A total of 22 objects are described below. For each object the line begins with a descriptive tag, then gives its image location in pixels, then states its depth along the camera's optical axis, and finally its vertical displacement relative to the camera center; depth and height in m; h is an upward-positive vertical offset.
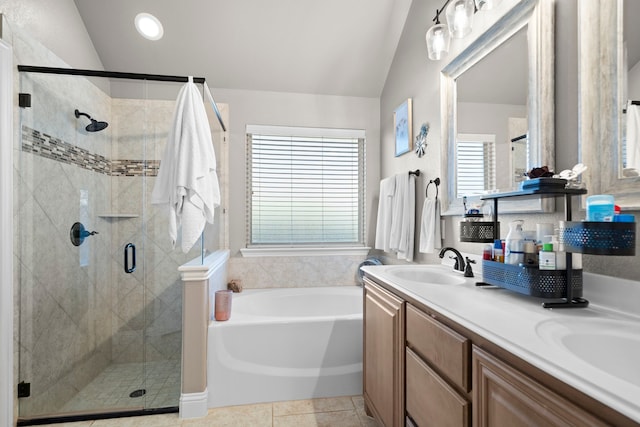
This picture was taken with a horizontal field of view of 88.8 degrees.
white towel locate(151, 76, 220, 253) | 1.80 +0.23
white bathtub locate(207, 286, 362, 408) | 1.99 -0.90
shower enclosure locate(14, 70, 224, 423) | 1.87 -0.25
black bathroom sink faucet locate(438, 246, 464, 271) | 1.65 -0.22
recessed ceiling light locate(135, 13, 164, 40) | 2.50 +1.46
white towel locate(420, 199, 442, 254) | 2.04 -0.07
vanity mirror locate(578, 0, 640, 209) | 0.96 +0.38
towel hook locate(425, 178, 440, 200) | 2.06 +0.22
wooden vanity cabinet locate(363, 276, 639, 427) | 0.60 -0.43
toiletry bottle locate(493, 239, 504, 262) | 1.26 -0.14
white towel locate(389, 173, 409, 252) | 2.41 +0.05
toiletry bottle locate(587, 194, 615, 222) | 0.87 +0.03
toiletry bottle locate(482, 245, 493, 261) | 1.31 -0.15
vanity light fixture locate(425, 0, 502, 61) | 1.53 +0.97
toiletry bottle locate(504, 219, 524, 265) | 1.12 -0.10
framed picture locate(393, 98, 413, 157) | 2.46 +0.70
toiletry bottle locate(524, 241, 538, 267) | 1.06 -0.12
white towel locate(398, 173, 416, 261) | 2.34 -0.02
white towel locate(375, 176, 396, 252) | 2.61 +0.02
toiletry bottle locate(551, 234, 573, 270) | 0.99 -0.13
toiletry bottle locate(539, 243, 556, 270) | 0.99 -0.12
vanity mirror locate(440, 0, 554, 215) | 1.27 +0.54
